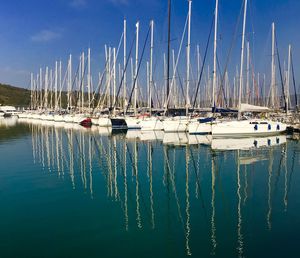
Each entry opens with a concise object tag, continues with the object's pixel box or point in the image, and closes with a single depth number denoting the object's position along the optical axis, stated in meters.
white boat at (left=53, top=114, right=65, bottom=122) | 74.18
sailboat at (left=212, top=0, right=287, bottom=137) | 36.09
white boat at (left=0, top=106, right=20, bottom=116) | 112.84
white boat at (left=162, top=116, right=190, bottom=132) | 42.91
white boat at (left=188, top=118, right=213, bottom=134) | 38.99
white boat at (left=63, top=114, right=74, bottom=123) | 69.47
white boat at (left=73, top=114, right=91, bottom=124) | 62.00
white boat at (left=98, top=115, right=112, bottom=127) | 54.72
